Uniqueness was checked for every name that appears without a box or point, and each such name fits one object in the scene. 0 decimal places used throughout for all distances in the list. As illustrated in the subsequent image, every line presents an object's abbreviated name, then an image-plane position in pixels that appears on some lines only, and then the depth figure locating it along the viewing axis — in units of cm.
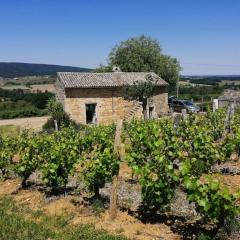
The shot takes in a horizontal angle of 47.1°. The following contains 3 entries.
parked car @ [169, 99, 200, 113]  2446
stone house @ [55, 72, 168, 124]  2045
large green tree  2795
